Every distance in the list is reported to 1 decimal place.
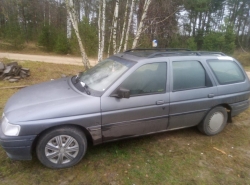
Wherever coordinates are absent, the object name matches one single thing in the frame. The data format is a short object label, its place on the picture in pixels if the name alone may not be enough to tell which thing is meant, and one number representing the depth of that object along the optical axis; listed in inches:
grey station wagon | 100.7
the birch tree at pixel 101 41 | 300.5
